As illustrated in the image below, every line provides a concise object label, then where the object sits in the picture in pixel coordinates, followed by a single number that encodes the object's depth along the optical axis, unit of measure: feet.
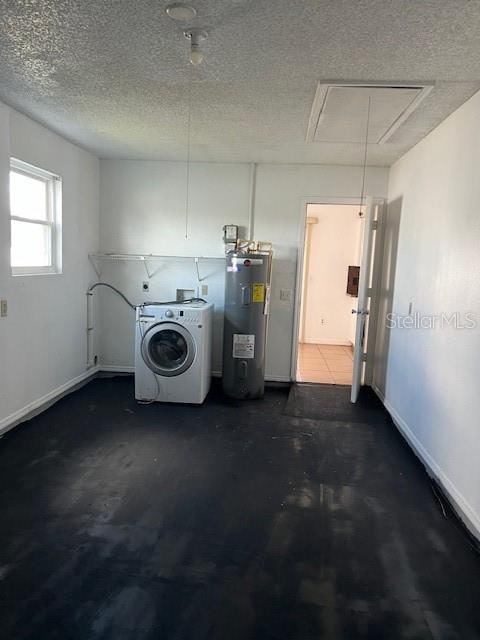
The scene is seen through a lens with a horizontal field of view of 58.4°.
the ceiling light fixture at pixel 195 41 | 6.59
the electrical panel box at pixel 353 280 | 22.24
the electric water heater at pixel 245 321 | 13.85
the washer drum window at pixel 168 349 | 13.24
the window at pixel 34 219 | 11.58
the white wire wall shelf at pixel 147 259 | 15.64
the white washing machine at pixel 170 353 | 13.21
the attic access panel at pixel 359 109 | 8.36
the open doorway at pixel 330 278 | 22.93
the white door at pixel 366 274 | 13.44
